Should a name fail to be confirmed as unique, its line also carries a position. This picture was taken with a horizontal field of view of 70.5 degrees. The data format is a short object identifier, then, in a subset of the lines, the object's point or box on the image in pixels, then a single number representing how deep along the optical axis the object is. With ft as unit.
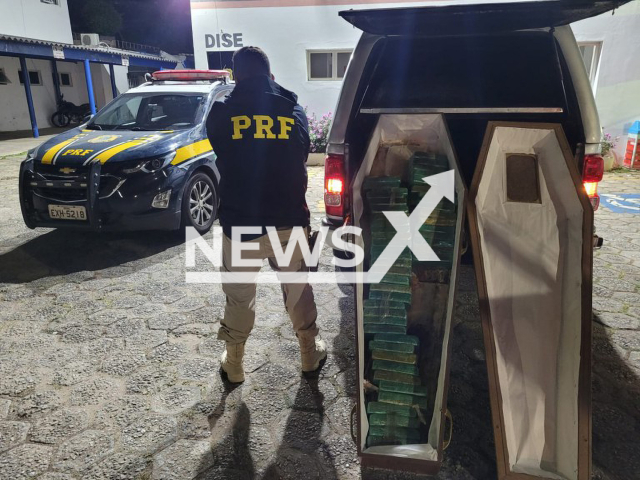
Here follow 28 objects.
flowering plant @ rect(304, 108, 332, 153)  32.99
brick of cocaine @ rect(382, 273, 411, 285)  7.52
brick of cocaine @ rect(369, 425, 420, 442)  6.80
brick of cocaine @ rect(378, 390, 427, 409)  7.04
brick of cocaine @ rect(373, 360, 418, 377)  7.23
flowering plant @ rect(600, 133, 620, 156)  28.76
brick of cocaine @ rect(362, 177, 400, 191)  8.43
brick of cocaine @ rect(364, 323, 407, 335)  7.41
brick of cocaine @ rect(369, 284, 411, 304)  7.52
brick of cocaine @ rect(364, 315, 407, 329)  7.43
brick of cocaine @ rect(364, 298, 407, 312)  7.49
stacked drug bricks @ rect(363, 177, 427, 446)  6.89
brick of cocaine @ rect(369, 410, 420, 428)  6.90
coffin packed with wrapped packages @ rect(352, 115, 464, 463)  6.79
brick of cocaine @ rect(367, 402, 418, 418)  6.98
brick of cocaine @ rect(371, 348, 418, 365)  7.26
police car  15.11
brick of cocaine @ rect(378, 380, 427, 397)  7.09
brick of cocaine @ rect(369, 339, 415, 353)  7.30
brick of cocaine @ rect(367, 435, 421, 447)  6.73
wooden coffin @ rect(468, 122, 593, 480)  6.39
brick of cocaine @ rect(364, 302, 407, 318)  7.45
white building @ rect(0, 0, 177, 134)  55.57
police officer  7.61
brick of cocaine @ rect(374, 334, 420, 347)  7.36
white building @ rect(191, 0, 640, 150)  32.83
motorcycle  67.15
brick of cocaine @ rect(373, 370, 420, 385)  7.18
